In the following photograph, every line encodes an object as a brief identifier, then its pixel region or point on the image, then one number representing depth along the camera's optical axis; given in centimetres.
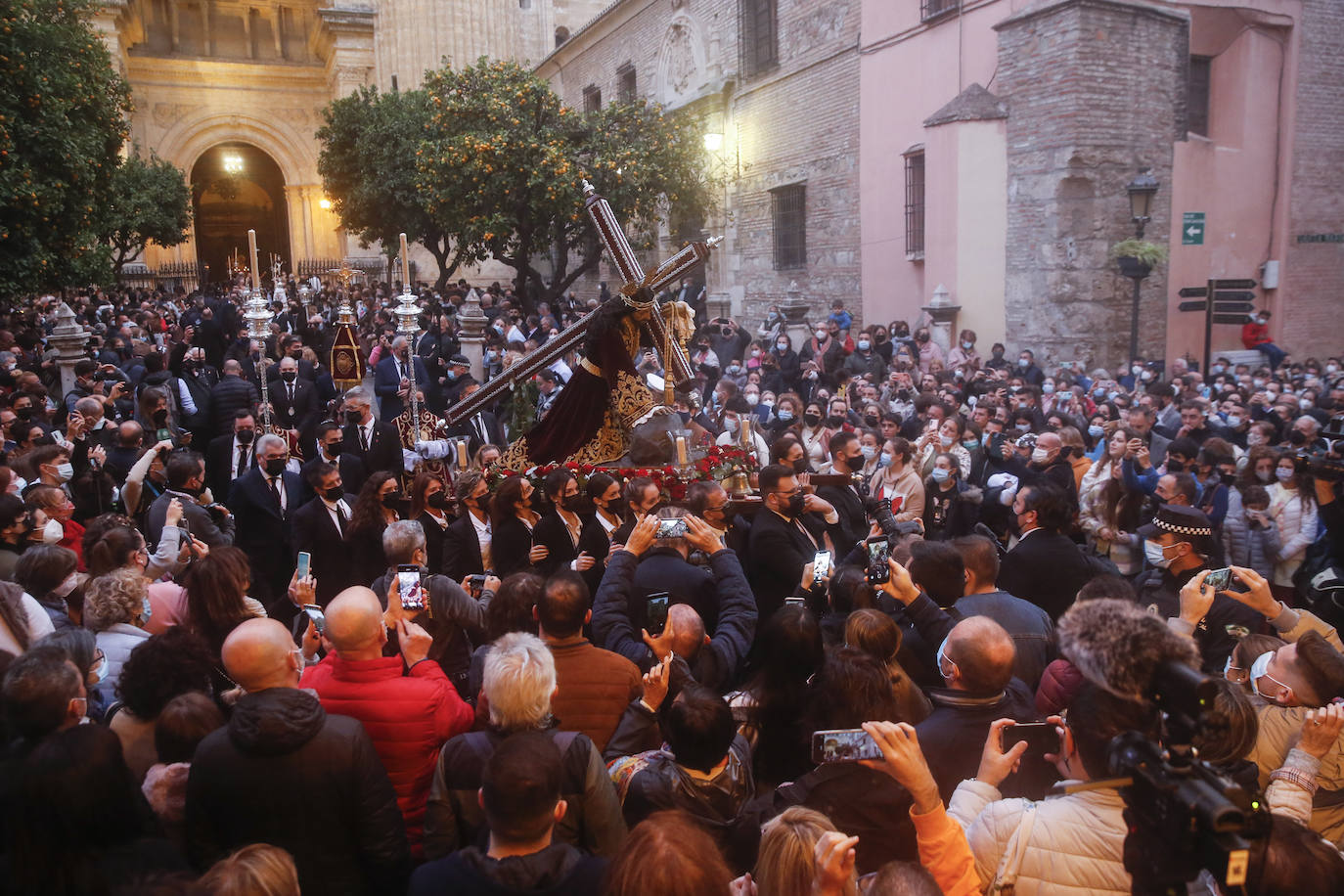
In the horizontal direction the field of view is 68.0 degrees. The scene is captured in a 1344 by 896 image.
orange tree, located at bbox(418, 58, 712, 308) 2069
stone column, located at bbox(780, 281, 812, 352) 1844
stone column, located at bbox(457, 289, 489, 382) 1445
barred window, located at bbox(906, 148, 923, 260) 1753
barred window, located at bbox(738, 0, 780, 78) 2141
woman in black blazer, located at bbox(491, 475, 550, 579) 563
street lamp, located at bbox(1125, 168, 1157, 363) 1323
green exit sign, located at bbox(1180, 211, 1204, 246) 1542
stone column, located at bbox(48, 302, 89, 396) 1311
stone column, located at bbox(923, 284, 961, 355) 1596
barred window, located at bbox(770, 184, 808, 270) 2119
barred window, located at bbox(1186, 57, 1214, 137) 1582
